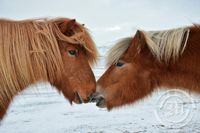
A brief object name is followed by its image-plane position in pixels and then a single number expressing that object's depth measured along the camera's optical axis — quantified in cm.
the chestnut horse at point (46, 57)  243
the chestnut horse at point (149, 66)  270
